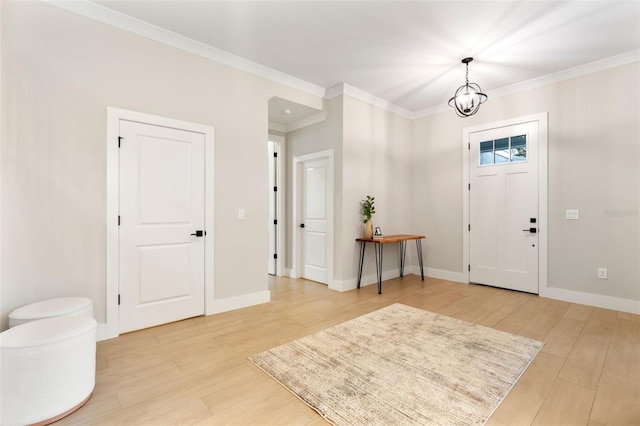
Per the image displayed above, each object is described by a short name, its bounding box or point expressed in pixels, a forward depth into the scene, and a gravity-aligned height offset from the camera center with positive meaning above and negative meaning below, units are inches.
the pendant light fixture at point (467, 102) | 140.0 +52.3
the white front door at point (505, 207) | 169.9 +3.4
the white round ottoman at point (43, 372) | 63.9 -35.5
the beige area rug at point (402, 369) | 70.5 -46.2
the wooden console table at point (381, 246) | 173.5 -23.0
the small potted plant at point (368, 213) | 183.5 -0.3
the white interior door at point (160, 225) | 115.2 -5.0
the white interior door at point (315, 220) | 193.6 -4.9
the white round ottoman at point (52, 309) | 84.7 -28.7
